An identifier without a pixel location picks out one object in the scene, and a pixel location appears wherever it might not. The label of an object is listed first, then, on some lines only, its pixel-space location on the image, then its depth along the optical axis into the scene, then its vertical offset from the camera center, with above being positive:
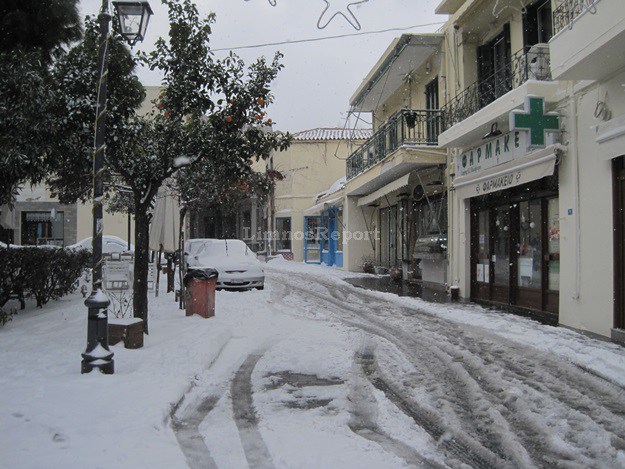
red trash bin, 9.53 -0.93
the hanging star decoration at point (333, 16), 6.62 +2.97
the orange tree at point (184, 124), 7.20 +1.72
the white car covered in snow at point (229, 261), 14.96 -0.57
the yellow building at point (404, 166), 14.59 +2.37
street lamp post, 5.31 +0.47
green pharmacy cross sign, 8.89 +2.06
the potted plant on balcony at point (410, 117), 14.52 +3.48
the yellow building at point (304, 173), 33.78 +4.56
